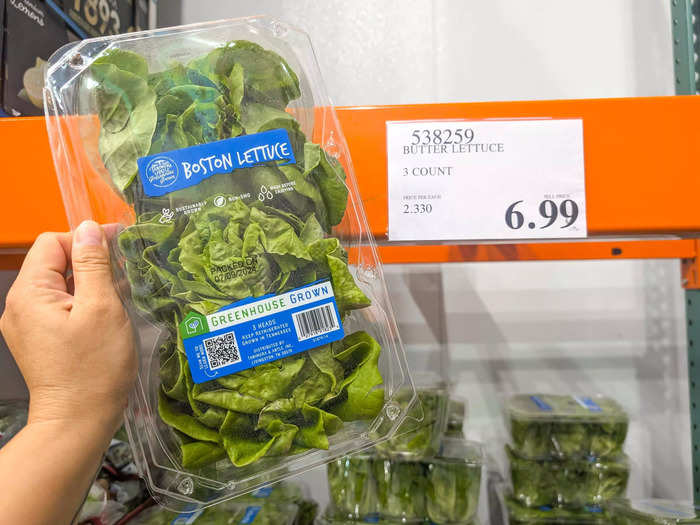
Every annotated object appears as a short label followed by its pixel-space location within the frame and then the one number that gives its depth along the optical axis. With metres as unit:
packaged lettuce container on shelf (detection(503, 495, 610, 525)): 1.10
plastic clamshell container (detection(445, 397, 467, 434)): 1.29
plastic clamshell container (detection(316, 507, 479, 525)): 1.08
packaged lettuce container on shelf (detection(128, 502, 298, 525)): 1.02
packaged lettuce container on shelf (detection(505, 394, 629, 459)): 1.17
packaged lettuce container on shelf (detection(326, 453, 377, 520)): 1.10
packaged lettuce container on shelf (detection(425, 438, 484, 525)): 1.09
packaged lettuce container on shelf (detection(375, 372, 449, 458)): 1.11
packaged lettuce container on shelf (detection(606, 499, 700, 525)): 0.95
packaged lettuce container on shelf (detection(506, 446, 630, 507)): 1.14
